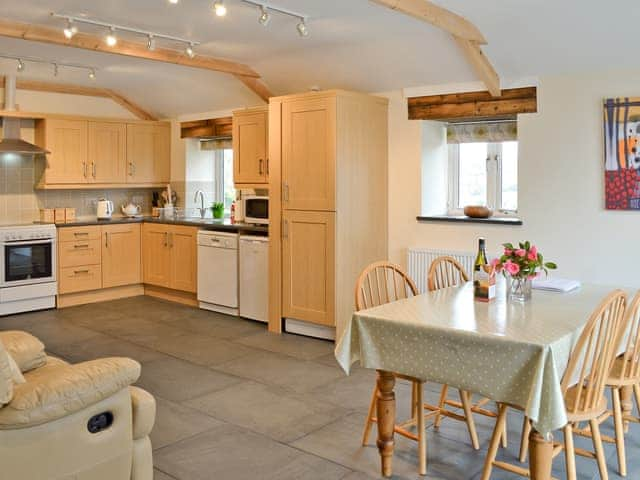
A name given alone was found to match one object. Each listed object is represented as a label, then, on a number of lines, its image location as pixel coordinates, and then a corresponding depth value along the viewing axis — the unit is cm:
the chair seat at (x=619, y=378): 283
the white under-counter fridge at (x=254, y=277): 594
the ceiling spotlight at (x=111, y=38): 475
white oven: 636
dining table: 236
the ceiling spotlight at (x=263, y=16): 419
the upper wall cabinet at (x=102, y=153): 697
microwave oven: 621
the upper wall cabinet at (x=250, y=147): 616
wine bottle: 316
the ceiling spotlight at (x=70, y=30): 462
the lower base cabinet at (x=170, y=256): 695
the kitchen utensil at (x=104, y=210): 745
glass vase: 319
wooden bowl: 532
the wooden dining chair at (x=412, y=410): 301
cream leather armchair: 220
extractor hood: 652
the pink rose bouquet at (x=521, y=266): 312
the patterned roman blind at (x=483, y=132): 525
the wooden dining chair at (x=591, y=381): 241
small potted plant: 740
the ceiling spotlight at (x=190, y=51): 523
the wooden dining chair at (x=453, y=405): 322
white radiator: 545
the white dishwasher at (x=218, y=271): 630
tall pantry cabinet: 529
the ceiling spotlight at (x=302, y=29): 441
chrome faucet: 791
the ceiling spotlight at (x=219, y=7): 389
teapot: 773
